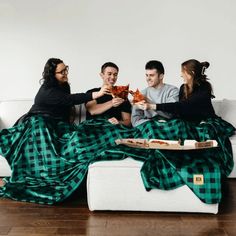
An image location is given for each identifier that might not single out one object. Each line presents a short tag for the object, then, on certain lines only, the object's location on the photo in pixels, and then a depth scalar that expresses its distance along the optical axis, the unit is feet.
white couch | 8.82
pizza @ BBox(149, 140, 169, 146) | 9.70
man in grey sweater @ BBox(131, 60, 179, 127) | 12.03
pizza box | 9.32
